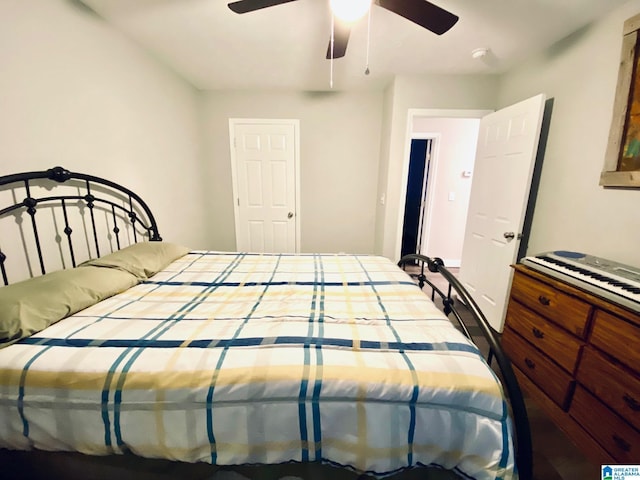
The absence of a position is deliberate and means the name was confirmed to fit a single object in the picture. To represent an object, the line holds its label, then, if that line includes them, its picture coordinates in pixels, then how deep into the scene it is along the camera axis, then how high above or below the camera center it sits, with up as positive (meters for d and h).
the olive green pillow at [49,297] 0.94 -0.49
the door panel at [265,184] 3.26 +0.03
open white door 2.09 -0.09
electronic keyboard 1.19 -0.44
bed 0.80 -0.65
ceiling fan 1.29 +0.90
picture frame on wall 1.46 +0.42
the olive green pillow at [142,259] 1.52 -0.47
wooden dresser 1.14 -0.88
